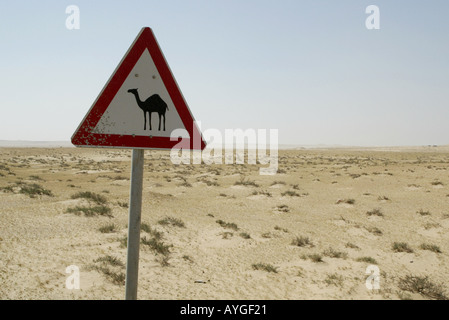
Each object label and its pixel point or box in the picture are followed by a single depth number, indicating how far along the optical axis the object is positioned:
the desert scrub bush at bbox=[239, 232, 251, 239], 9.32
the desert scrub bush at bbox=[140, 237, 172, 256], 7.61
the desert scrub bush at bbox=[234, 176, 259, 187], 21.18
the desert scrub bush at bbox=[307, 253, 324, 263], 7.35
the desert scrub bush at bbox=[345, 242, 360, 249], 8.66
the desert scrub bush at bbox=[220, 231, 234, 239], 9.21
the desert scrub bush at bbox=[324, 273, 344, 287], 6.11
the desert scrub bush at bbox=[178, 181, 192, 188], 21.10
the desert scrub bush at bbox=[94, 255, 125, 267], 6.55
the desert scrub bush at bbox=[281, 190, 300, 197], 17.61
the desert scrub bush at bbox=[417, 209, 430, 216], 12.88
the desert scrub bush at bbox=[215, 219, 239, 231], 10.30
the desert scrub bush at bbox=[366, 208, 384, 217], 12.79
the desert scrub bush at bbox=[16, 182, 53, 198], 14.42
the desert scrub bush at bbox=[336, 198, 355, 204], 15.46
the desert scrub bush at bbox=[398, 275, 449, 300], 5.57
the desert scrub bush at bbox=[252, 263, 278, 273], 6.71
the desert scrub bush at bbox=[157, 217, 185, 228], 10.25
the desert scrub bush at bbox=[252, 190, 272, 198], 17.61
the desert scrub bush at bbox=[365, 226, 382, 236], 10.18
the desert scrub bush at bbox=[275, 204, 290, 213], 13.72
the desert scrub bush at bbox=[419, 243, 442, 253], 8.43
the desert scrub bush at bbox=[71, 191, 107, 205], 12.86
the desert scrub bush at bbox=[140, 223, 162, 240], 8.71
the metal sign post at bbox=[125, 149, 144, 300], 2.43
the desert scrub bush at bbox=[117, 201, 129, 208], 12.93
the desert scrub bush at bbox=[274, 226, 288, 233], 10.39
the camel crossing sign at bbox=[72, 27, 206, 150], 2.45
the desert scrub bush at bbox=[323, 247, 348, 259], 7.71
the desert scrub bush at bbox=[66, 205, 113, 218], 10.83
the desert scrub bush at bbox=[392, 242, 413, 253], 8.33
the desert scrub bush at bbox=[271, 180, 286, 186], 22.65
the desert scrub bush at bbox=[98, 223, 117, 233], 9.11
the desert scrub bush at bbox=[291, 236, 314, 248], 8.69
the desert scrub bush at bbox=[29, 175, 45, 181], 22.83
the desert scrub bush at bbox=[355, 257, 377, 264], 7.40
